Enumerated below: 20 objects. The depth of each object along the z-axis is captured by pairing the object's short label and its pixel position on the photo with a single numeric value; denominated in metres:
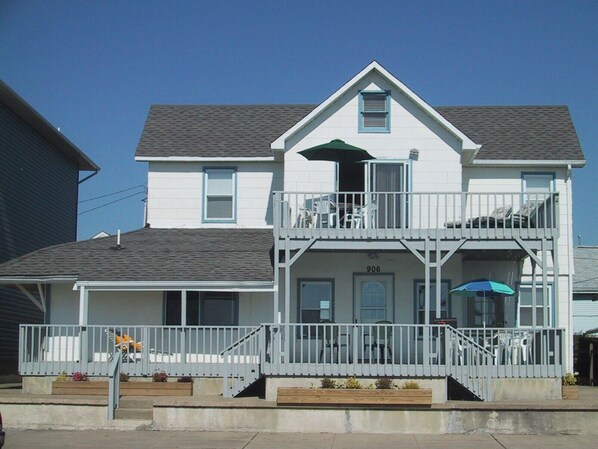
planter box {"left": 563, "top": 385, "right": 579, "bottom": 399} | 18.97
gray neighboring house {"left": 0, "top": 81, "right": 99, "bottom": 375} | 27.83
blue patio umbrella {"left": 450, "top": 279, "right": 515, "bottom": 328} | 20.09
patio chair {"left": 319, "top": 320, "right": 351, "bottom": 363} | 18.97
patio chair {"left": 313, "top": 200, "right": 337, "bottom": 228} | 20.49
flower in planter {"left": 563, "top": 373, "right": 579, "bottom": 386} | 19.45
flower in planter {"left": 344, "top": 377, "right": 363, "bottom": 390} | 18.56
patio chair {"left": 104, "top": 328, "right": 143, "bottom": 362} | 20.67
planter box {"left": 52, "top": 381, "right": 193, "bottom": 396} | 19.72
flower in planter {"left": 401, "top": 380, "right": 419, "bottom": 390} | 18.38
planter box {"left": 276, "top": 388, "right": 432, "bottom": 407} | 17.12
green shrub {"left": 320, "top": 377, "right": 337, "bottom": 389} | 18.66
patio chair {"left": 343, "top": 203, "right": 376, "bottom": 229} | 20.53
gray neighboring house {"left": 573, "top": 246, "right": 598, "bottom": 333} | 39.00
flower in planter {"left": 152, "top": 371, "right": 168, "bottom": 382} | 20.28
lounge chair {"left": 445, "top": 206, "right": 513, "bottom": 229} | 20.19
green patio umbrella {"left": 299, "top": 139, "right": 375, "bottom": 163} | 21.55
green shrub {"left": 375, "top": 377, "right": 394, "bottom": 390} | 18.53
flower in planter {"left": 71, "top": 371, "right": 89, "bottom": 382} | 20.27
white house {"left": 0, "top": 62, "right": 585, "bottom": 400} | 19.34
